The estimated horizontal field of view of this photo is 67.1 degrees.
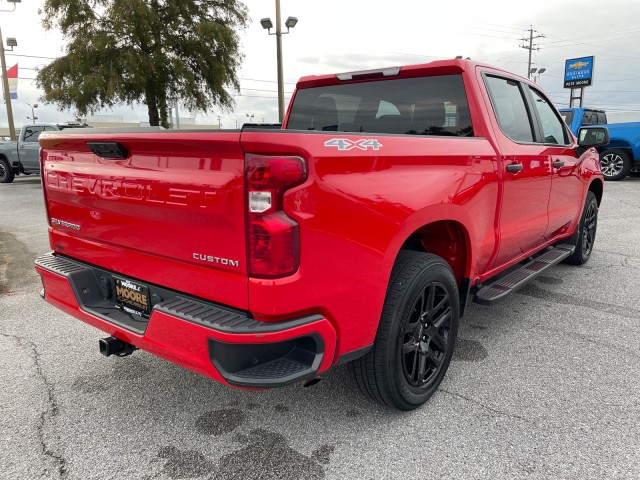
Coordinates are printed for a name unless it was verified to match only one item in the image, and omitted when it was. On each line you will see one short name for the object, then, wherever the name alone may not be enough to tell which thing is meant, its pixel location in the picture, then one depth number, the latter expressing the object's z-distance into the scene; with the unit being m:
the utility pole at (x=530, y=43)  60.22
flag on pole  22.77
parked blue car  12.32
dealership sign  42.99
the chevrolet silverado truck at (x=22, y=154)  15.12
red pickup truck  1.85
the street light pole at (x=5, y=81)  22.61
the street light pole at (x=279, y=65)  17.45
